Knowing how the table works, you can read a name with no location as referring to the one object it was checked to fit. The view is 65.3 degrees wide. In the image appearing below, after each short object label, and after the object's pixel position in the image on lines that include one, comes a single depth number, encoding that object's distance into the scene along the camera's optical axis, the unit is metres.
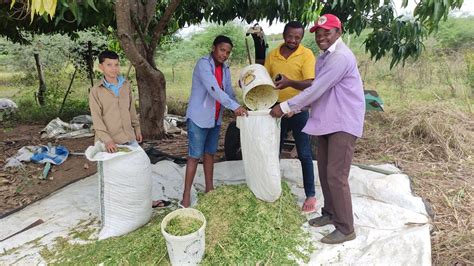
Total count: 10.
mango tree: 2.92
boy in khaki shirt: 2.30
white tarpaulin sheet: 2.04
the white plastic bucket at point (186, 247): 1.81
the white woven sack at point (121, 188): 2.23
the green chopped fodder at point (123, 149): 2.31
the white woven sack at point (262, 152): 2.23
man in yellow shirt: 2.41
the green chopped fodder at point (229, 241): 1.98
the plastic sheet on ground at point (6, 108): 6.44
